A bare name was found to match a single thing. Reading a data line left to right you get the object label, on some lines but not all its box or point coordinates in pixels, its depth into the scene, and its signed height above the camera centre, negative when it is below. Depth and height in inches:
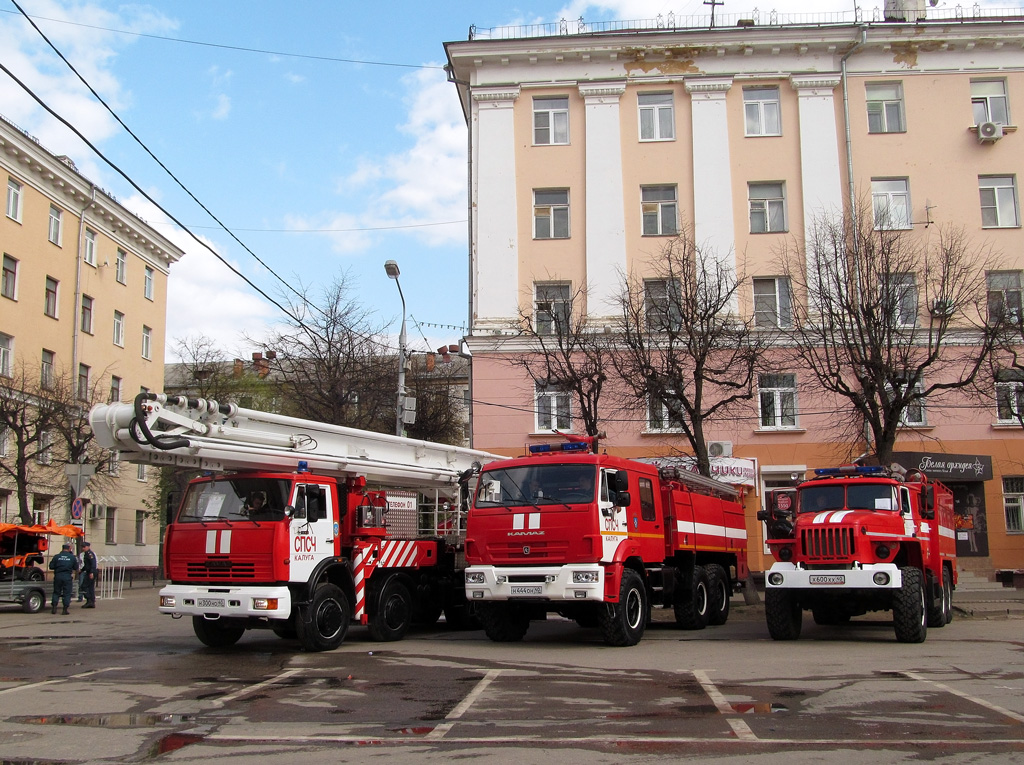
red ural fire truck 558.6 -17.9
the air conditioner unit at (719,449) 982.4 +73.5
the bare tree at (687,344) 865.5 +170.7
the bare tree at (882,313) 820.6 +193.9
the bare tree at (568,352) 922.7 +180.7
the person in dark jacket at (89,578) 970.1 -49.6
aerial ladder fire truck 488.1 +1.0
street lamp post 1009.5 +171.0
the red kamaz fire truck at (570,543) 543.2 -11.8
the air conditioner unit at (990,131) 1131.3 +451.5
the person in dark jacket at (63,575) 892.6 -42.8
